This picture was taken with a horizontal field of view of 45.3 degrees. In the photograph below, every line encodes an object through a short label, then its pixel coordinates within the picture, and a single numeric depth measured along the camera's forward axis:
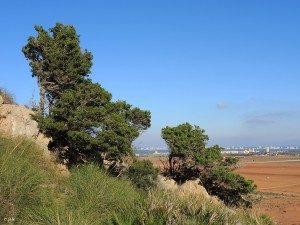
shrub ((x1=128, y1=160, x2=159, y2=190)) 19.70
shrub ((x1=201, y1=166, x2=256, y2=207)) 26.19
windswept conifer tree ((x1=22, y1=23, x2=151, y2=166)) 18.19
